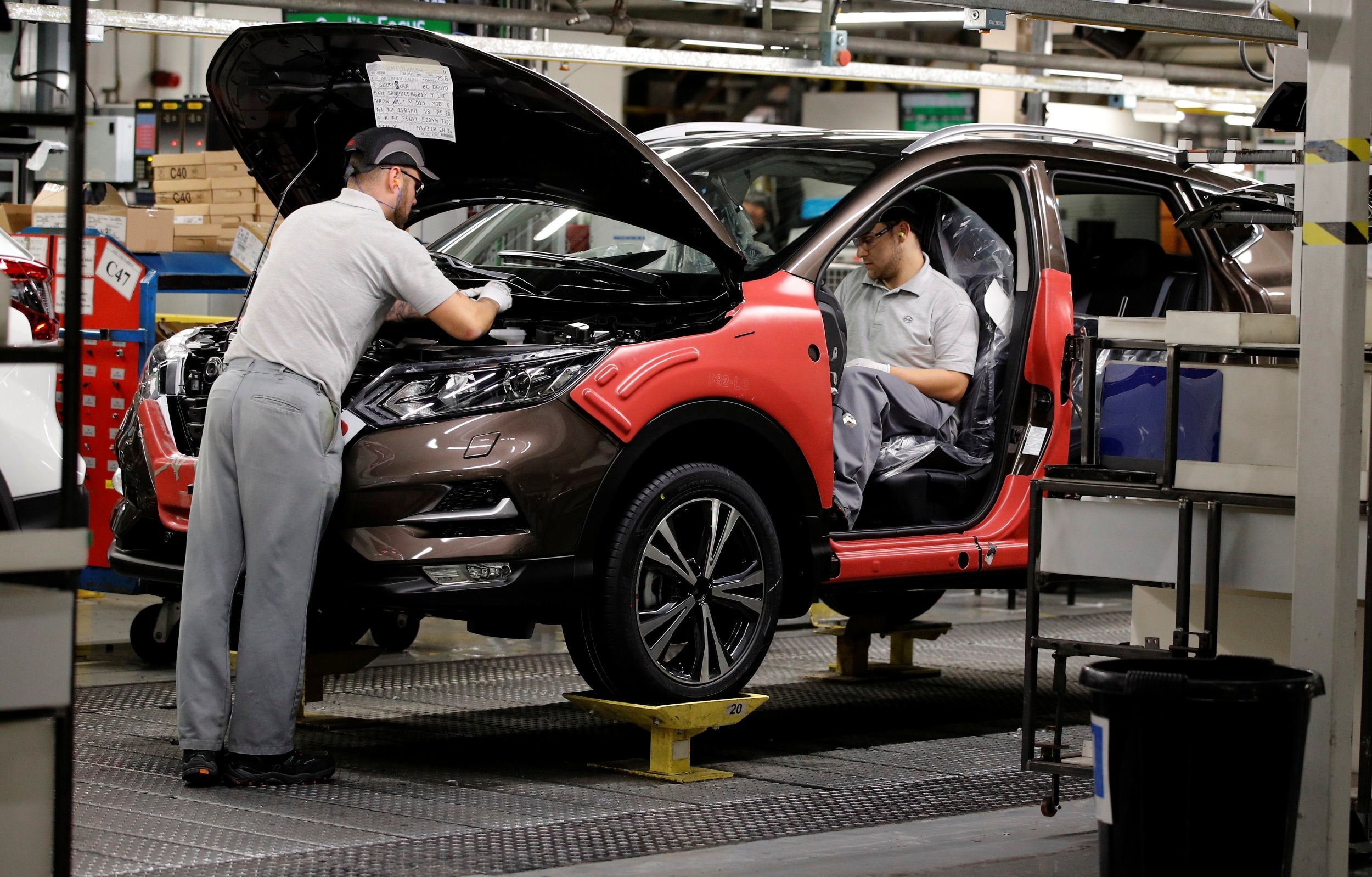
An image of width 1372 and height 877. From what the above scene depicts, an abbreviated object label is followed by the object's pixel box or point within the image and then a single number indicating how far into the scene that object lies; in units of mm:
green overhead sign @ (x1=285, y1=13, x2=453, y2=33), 10756
